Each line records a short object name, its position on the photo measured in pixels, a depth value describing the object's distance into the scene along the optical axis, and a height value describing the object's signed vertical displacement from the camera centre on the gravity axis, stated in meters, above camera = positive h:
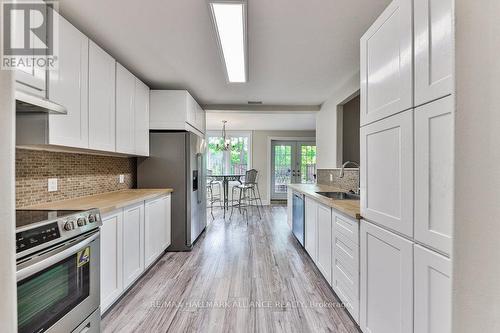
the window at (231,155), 7.15 +0.39
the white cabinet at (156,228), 2.49 -0.73
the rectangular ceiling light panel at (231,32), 1.55 +1.11
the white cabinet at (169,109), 3.16 +0.81
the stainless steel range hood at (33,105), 1.20 +0.37
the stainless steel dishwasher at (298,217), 3.14 -0.74
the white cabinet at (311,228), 2.56 -0.73
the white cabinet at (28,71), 1.31 +0.59
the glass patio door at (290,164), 7.25 +0.11
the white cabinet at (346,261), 1.63 -0.74
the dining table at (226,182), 5.24 -0.34
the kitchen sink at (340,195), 2.69 -0.35
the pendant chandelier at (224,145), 6.17 +0.62
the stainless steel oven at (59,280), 1.03 -0.60
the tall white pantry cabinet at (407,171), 0.96 -0.02
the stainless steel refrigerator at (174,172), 3.18 -0.06
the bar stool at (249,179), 5.36 -0.28
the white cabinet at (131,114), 2.39 +0.63
